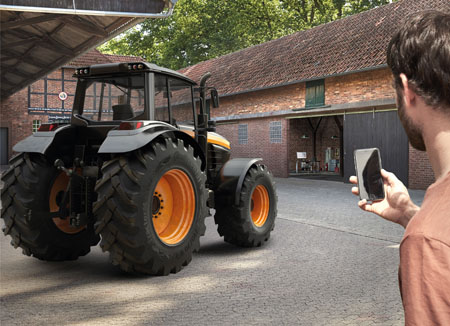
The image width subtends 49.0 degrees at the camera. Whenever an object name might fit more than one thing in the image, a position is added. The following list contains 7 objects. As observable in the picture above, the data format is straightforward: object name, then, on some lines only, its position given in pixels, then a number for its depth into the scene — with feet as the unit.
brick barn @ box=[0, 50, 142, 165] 101.76
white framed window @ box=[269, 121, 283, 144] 76.07
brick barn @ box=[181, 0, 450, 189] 58.39
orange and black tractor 15.92
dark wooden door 56.44
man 2.87
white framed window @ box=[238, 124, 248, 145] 83.04
